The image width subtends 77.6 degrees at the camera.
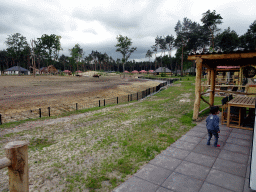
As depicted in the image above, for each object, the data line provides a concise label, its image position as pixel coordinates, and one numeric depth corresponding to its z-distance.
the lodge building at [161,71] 80.82
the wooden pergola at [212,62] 6.46
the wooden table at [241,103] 6.23
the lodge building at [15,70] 73.69
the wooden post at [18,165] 1.98
